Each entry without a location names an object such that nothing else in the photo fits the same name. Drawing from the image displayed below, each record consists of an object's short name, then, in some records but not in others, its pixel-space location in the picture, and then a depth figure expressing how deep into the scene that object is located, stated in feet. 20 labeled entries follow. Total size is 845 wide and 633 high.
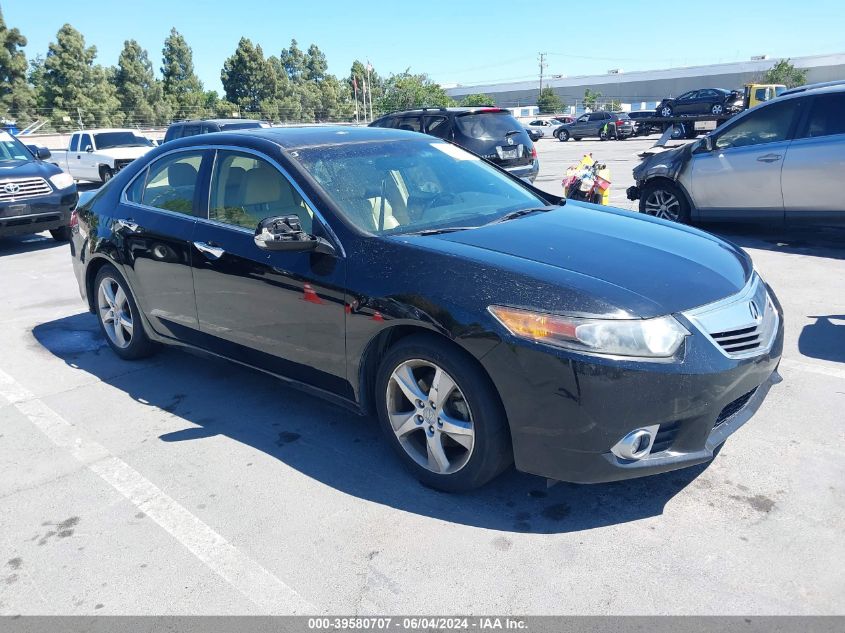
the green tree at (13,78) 134.00
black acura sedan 9.37
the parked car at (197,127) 50.93
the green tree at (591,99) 249.28
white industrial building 248.93
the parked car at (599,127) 120.26
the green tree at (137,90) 158.20
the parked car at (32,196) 32.86
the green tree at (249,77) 196.44
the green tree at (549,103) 258.24
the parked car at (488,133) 38.52
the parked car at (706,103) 112.16
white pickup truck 59.47
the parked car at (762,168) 24.75
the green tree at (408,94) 205.67
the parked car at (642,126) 115.78
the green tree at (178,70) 204.74
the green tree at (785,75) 201.87
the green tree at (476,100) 236.26
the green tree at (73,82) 142.00
